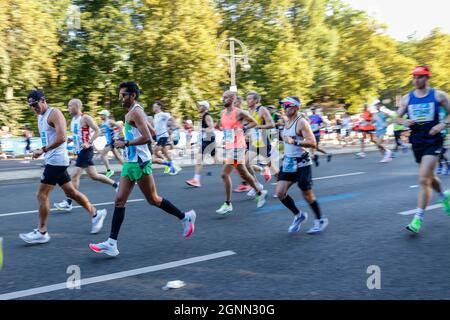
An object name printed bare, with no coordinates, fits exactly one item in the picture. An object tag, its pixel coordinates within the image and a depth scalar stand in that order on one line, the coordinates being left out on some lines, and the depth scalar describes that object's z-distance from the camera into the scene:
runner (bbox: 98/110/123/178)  12.97
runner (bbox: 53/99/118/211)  8.39
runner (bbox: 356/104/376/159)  18.95
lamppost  27.85
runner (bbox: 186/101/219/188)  10.57
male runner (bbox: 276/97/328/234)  6.02
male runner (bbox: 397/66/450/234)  5.89
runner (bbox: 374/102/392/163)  16.42
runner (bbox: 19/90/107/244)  5.80
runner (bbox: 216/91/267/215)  7.73
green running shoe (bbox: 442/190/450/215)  6.56
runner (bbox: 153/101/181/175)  12.94
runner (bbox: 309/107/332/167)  16.73
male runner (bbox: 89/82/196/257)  5.19
